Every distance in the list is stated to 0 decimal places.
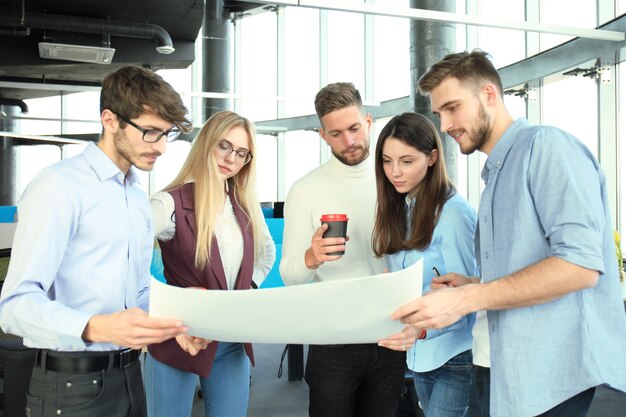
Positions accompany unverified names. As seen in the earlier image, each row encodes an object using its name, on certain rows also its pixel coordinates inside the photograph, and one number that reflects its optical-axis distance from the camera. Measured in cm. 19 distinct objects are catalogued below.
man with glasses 122
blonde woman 180
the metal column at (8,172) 1164
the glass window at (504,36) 772
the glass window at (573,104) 663
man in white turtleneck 181
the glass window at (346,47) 1059
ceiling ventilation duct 696
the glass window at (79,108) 1184
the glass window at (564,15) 658
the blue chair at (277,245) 421
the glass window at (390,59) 975
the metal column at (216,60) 926
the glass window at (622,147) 625
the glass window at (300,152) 1200
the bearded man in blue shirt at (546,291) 117
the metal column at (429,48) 627
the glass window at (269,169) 1227
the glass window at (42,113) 1194
